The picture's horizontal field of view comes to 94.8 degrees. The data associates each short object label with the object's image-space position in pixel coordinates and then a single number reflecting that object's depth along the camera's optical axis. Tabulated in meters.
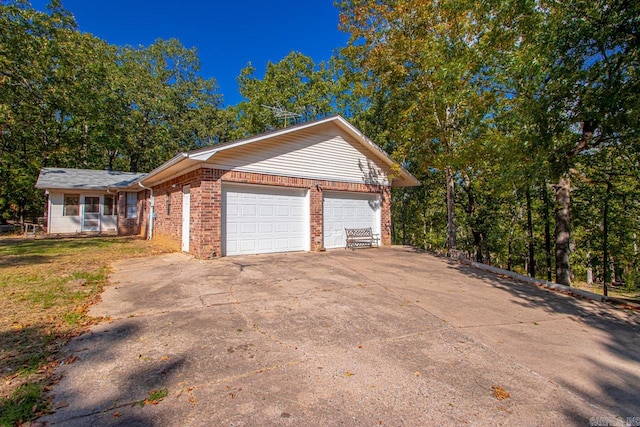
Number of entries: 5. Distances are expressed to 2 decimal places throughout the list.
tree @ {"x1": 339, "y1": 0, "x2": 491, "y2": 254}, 8.46
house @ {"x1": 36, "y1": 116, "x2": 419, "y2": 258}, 8.52
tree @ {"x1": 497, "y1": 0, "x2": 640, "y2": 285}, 5.04
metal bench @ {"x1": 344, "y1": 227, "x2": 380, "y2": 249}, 11.45
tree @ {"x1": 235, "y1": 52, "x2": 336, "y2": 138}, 22.58
